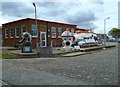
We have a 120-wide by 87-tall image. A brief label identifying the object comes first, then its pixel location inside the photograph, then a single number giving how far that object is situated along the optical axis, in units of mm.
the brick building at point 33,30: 13245
